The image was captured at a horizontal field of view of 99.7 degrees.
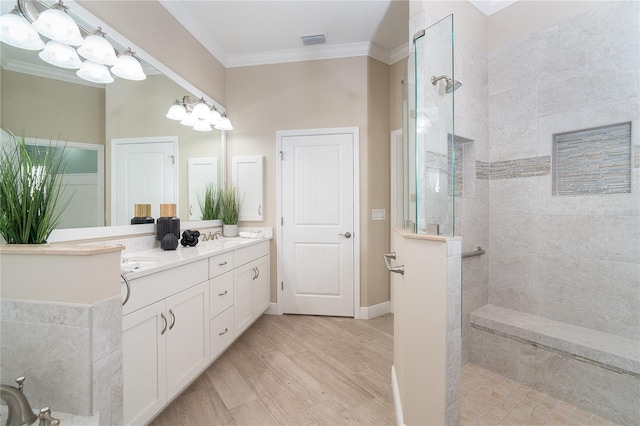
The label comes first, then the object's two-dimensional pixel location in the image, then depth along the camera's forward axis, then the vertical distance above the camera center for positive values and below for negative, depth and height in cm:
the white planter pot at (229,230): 297 -23
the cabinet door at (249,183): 309 +30
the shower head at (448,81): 130 +63
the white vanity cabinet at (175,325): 128 -69
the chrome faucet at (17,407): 77 -57
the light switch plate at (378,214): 300 -5
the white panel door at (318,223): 298 -15
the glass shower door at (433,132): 129 +39
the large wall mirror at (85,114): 125 +56
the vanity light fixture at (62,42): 122 +87
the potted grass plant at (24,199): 100 +4
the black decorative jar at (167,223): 205 -10
